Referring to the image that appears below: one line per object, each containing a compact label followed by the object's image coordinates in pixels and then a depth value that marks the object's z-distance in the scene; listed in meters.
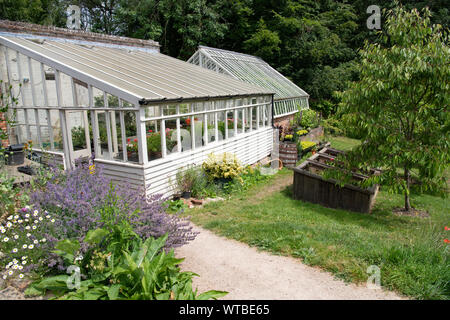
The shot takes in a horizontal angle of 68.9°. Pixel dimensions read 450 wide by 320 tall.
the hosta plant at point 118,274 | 3.79
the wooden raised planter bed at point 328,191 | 8.90
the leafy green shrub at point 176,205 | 8.27
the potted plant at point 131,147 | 8.17
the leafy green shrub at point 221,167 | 9.68
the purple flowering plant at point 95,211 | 4.49
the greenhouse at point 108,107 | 7.93
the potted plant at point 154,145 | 8.30
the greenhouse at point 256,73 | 16.47
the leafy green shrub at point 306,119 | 19.31
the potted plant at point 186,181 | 8.91
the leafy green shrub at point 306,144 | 15.43
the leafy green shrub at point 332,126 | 20.85
